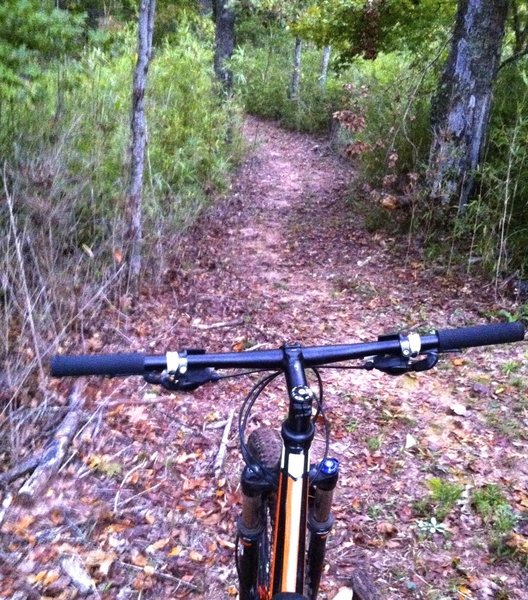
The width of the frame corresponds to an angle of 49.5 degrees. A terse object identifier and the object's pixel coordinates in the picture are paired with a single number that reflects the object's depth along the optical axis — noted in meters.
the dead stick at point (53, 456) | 3.20
